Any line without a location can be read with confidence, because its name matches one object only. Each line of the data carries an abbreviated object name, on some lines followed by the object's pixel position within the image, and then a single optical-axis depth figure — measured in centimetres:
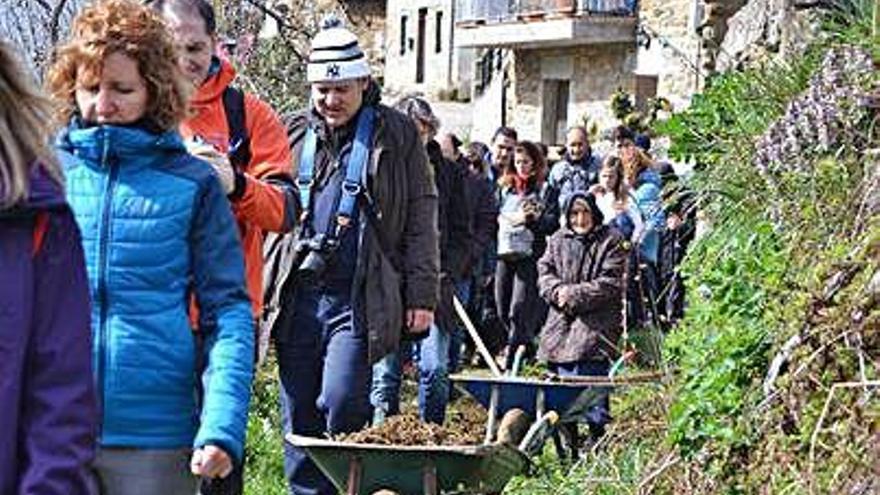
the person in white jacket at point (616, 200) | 1331
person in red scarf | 1500
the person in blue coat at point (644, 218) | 1105
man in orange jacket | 601
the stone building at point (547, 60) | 4019
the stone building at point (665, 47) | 3297
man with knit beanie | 711
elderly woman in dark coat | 1096
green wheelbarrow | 722
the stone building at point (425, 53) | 5416
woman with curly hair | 473
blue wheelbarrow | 967
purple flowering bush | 658
